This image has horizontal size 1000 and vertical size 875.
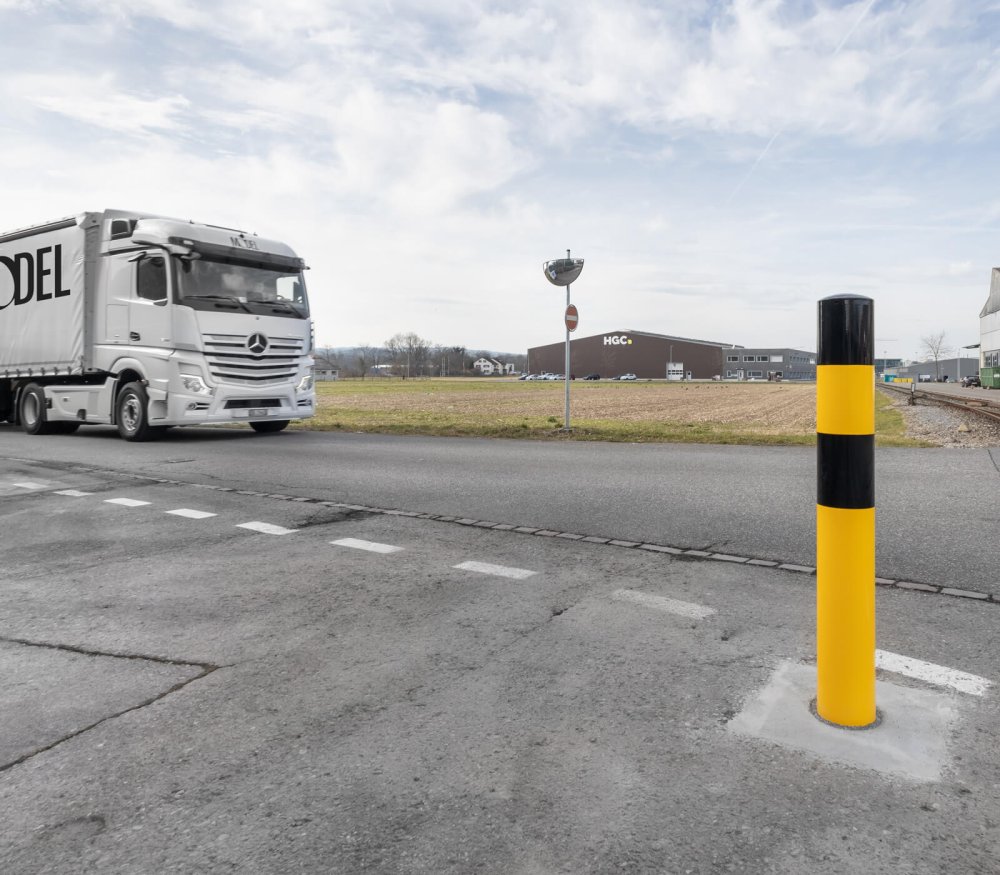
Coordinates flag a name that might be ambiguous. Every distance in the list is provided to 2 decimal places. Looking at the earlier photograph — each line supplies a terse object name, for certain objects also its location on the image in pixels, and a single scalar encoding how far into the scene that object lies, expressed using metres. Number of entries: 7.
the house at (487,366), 179.62
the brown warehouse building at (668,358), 138.62
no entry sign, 14.47
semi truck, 12.34
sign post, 14.41
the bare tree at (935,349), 147.80
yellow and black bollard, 2.32
